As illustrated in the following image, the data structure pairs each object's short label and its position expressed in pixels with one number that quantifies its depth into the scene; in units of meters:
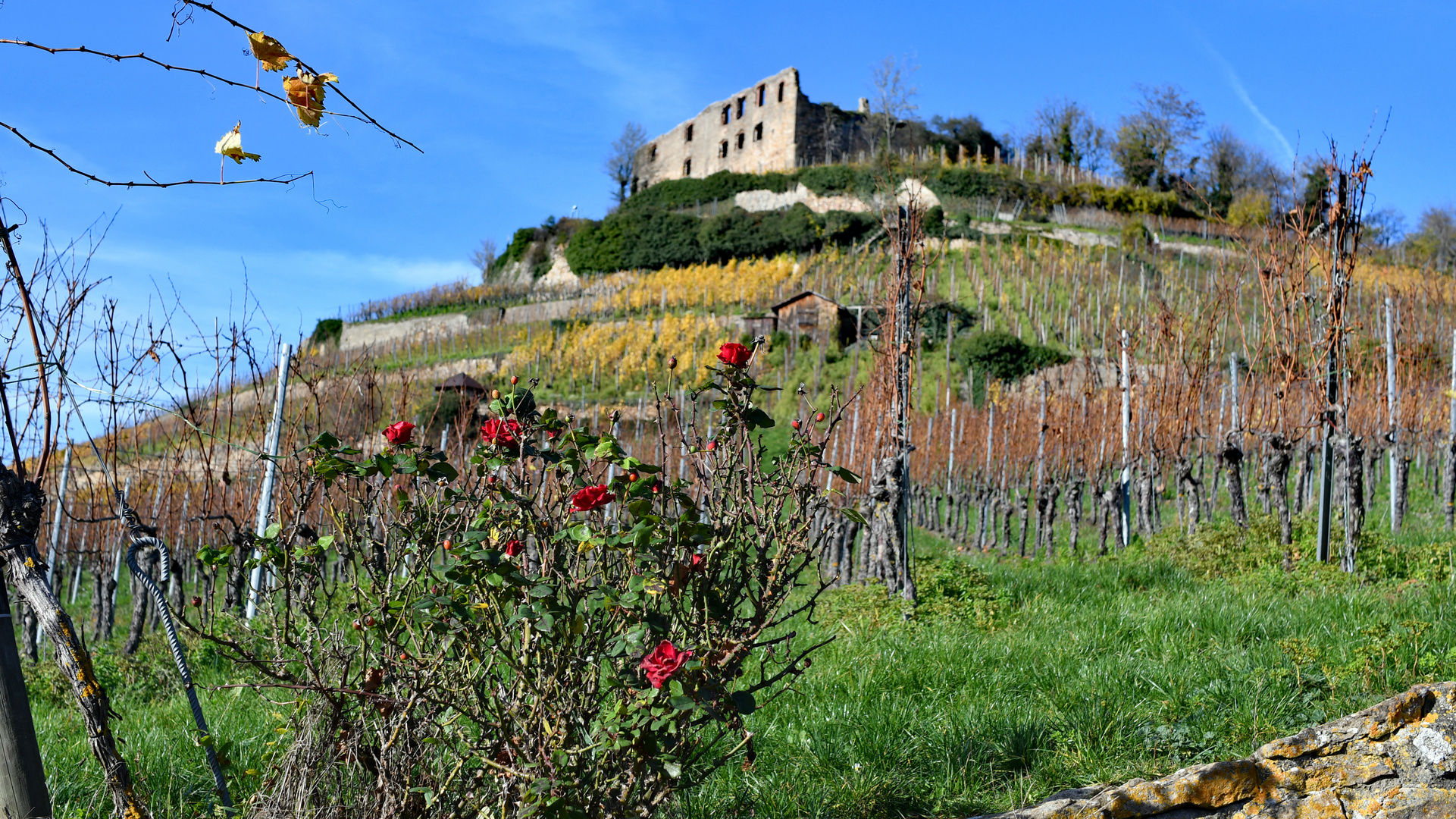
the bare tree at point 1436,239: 32.12
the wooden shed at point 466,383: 26.13
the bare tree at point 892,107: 38.91
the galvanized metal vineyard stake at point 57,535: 8.65
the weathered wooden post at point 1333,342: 6.25
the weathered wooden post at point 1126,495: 10.27
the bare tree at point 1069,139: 47.75
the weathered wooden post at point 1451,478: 9.43
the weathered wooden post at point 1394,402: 8.88
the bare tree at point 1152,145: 43.62
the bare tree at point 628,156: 58.34
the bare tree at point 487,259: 55.97
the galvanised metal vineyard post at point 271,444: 6.29
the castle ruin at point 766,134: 49.97
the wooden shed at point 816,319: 31.09
